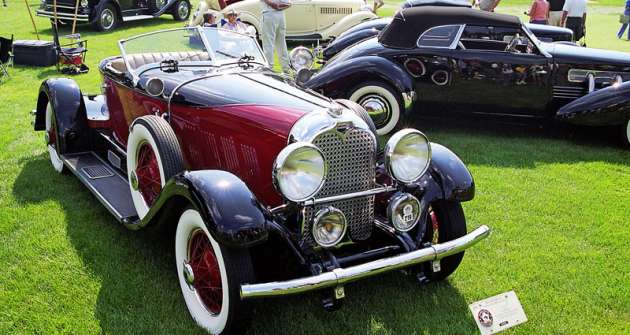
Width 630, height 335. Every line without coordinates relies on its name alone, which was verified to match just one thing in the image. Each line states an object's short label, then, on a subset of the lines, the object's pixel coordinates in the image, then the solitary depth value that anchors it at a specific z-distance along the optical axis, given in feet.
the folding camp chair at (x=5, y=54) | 28.07
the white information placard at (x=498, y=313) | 8.62
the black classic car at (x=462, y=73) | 19.97
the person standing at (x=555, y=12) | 36.01
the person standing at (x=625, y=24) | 51.26
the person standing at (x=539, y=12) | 33.24
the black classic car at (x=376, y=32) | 28.27
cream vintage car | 41.45
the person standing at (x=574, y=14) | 34.06
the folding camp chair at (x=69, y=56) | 30.08
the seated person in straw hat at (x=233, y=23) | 30.73
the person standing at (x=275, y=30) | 28.76
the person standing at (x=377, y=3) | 49.71
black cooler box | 31.55
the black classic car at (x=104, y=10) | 43.34
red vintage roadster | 8.17
